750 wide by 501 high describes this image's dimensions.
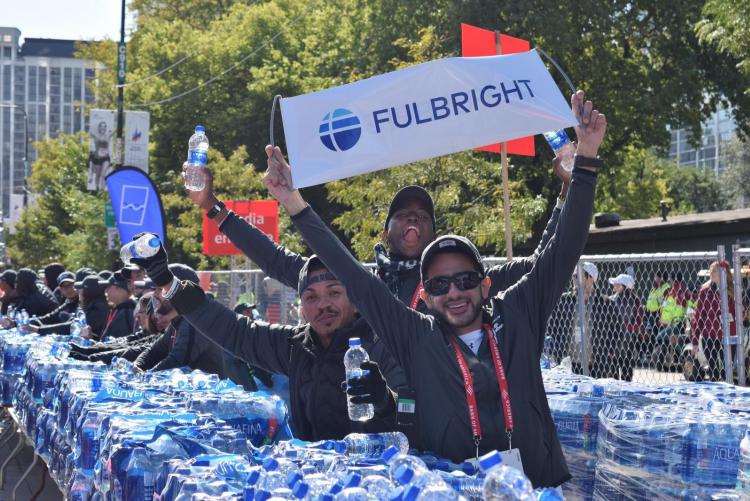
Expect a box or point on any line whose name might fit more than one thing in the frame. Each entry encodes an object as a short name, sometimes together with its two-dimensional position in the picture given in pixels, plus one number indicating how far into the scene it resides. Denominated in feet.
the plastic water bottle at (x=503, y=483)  8.97
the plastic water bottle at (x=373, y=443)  13.29
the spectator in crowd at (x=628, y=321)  36.65
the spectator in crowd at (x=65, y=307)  50.36
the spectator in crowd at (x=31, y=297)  52.19
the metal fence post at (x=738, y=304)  28.37
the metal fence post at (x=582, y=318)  34.19
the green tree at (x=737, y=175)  215.43
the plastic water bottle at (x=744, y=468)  13.00
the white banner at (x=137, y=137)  89.40
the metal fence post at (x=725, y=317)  28.60
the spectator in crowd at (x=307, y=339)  15.93
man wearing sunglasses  12.80
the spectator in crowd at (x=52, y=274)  66.13
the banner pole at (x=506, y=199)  26.20
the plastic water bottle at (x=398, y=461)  10.68
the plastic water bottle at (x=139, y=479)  13.97
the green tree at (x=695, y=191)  221.25
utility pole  107.86
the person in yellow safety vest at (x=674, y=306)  37.88
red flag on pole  29.43
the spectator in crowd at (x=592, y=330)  35.12
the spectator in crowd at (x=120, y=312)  40.32
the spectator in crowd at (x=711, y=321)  31.32
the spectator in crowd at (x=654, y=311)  38.17
